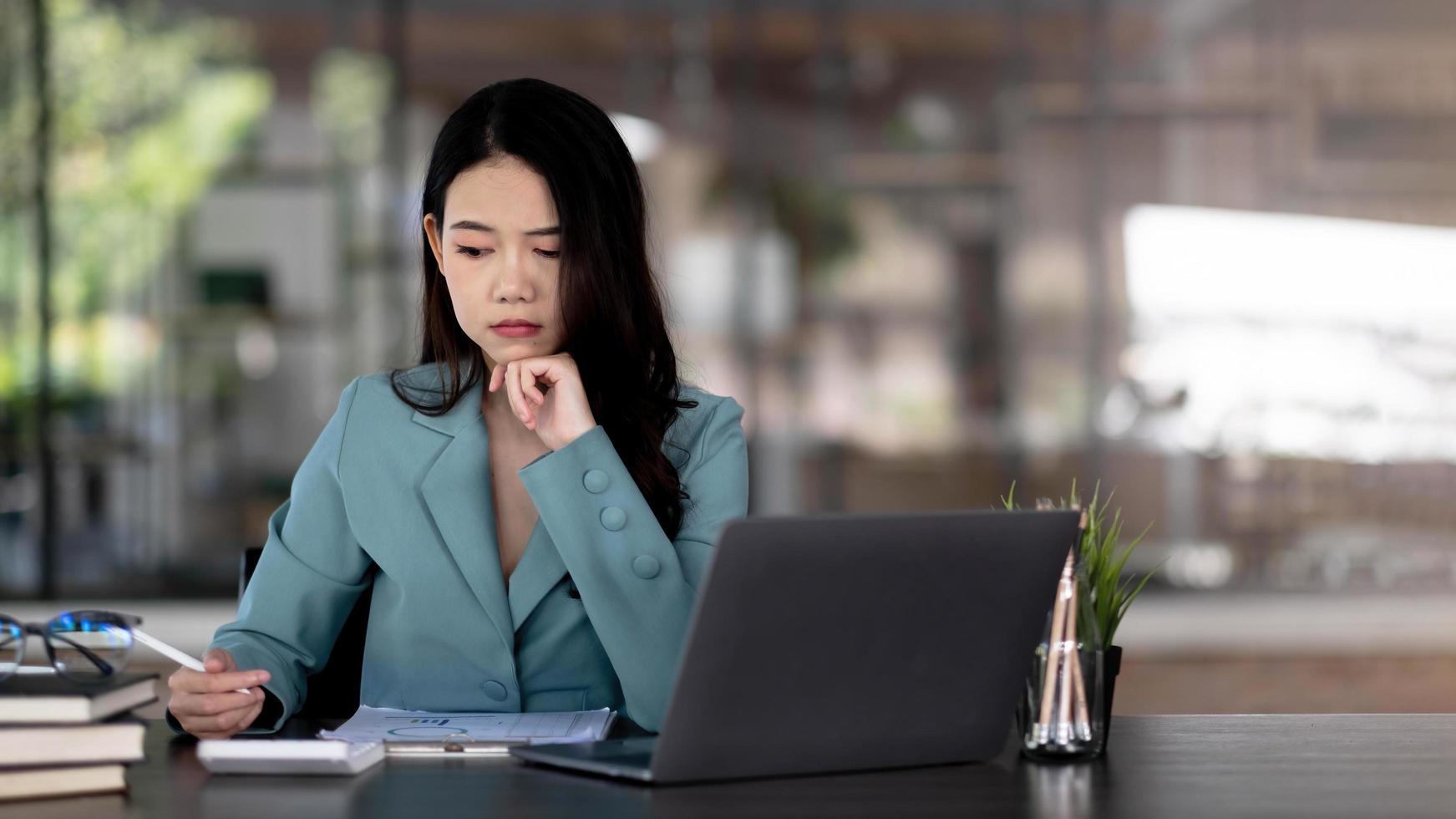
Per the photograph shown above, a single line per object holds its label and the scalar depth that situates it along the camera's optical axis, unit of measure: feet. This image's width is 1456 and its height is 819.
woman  13.08
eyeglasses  11.99
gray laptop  11.78
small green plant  12.41
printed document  12.59
